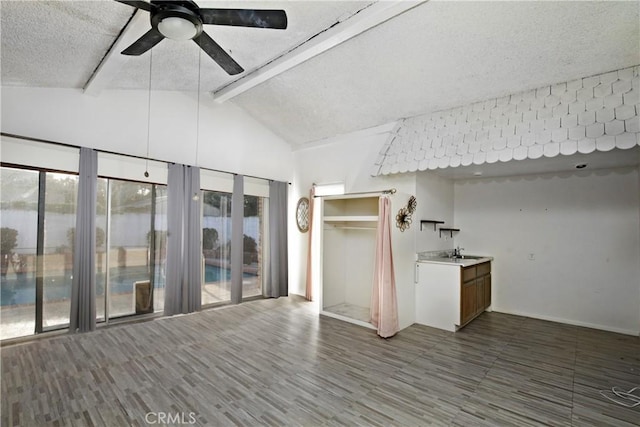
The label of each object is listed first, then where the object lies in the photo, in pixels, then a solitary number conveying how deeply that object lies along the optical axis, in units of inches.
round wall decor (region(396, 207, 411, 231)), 175.9
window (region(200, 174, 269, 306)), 214.7
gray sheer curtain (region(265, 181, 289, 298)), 240.7
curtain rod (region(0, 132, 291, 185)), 138.9
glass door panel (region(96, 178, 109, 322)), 171.0
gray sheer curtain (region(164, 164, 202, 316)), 187.2
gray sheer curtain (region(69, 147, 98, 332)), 154.6
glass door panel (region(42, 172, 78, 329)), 156.4
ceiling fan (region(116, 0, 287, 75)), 80.1
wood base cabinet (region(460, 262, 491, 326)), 169.6
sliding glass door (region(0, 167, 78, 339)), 147.0
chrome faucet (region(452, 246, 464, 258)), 216.6
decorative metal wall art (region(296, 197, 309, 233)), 250.7
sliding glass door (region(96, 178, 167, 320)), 172.7
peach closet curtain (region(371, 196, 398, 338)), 160.4
